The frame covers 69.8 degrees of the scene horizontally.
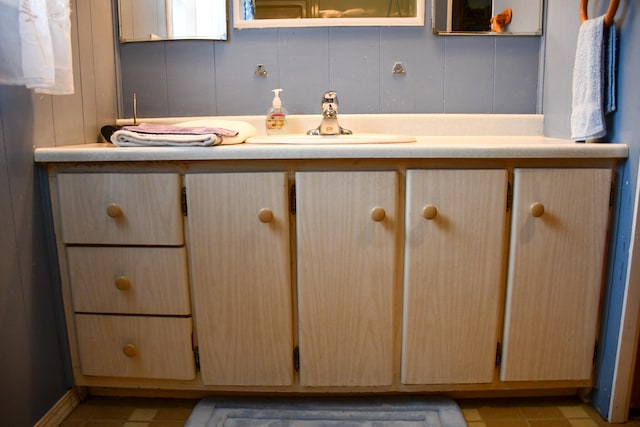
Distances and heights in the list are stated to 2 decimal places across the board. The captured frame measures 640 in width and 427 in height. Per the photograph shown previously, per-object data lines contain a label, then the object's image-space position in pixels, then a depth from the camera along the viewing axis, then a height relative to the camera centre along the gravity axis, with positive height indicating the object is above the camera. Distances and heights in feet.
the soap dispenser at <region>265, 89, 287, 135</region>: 4.80 -0.10
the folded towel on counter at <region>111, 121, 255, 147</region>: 3.50 -0.21
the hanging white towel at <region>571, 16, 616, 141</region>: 3.53 +0.25
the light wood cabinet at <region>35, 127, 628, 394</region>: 3.51 -1.20
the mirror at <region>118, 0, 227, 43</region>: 4.86 +0.93
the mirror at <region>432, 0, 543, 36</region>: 4.78 +0.95
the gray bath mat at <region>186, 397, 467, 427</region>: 3.79 -2.54
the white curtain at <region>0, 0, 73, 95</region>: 3.10 +0.43
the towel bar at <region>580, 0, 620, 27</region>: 3.41 +0.70
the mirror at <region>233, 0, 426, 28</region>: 4.79 +0.99
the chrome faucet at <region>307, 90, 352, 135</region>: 4.40 -0.09
